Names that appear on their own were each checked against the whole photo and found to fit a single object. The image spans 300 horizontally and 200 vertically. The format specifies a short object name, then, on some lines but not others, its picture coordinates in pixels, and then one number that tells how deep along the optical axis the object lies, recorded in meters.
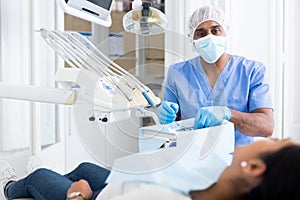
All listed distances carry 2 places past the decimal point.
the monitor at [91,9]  1.43
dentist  1.87
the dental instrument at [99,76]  1.24
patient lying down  0.75
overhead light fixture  1.37
